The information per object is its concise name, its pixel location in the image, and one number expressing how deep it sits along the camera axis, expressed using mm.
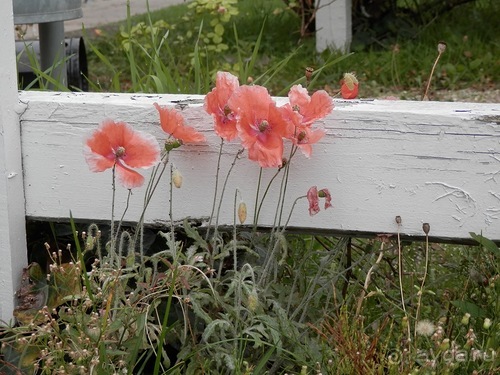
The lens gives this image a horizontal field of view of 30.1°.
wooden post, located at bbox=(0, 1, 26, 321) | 1884
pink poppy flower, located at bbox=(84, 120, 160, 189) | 1695
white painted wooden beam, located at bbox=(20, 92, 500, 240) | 1810
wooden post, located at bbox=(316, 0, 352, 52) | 6781
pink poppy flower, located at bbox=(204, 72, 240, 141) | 1732
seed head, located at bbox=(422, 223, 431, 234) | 1812
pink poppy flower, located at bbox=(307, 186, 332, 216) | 1760
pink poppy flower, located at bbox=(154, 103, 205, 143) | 1753
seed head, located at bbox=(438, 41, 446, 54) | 2072
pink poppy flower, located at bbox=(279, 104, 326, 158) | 1715
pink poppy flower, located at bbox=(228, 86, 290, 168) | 1709
